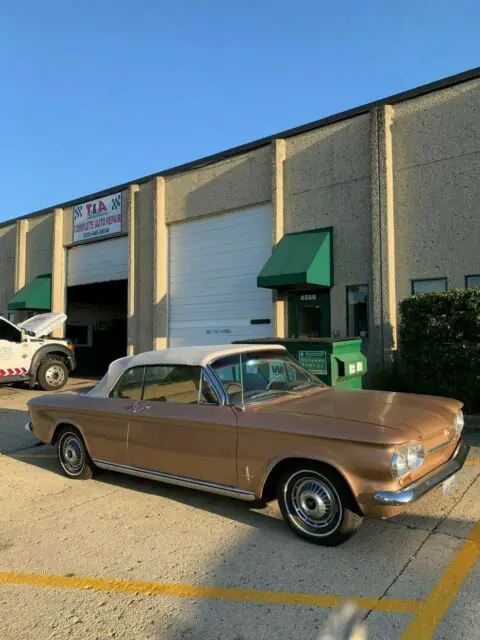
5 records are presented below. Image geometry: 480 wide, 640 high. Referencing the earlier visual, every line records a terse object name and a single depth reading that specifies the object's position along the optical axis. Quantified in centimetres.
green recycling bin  783
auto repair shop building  1014
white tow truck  1283
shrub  808
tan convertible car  356
